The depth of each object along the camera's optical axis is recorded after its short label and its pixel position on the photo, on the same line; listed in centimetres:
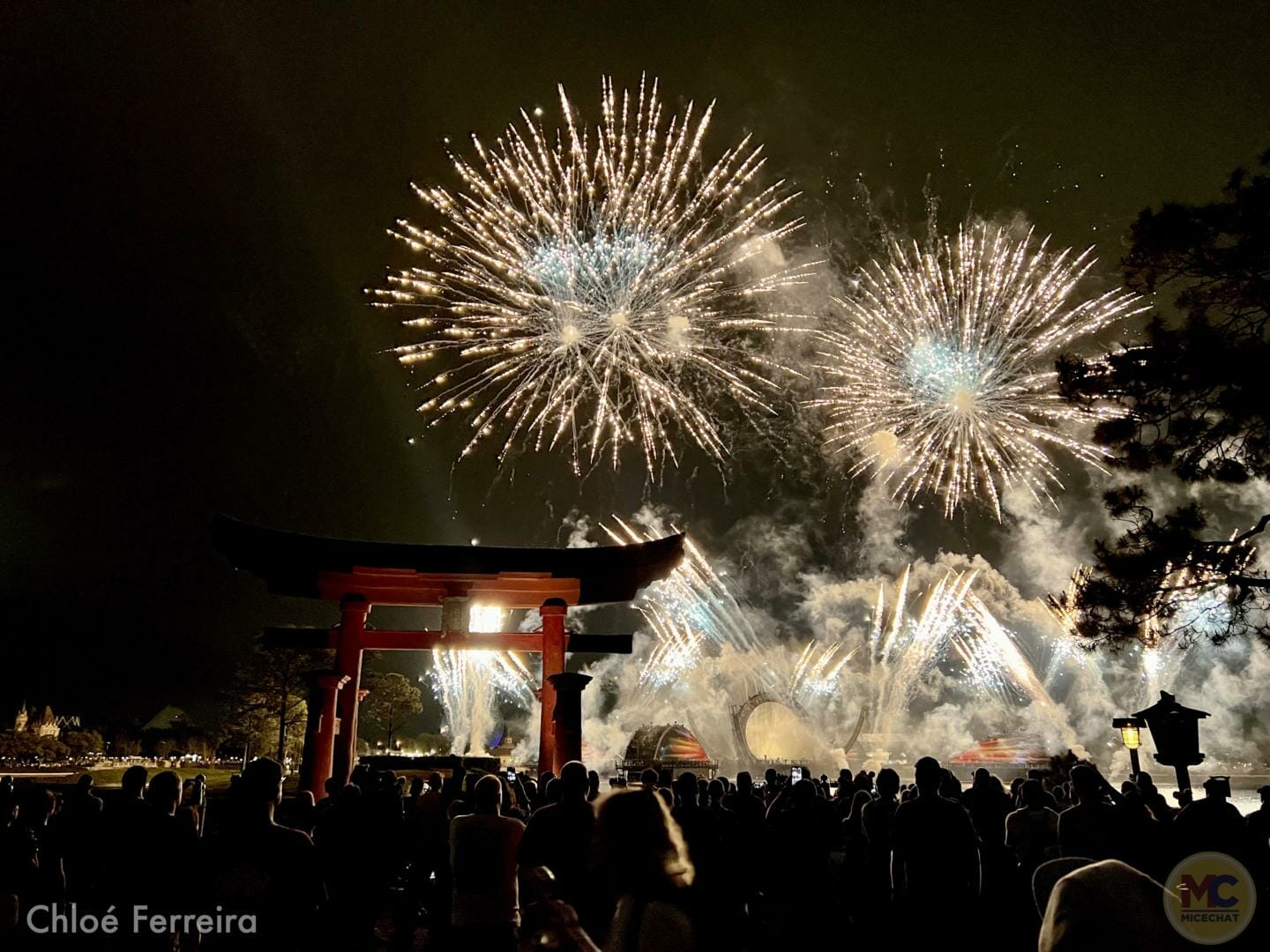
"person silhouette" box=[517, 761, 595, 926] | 436
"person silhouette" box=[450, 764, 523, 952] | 436
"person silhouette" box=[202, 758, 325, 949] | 388
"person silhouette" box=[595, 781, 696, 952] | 268
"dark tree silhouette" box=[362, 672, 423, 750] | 4209
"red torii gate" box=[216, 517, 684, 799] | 1543
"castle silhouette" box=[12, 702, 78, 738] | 5685
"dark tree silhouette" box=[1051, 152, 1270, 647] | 907
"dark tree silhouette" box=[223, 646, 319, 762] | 3678
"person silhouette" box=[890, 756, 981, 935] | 466
